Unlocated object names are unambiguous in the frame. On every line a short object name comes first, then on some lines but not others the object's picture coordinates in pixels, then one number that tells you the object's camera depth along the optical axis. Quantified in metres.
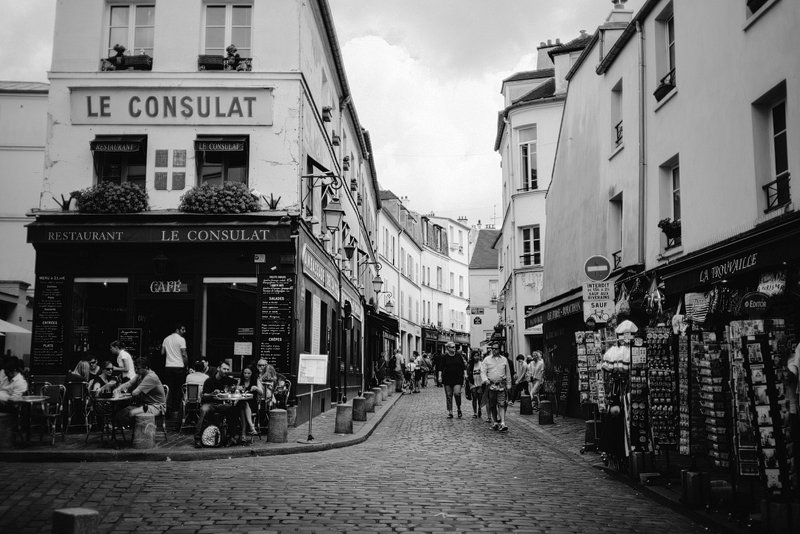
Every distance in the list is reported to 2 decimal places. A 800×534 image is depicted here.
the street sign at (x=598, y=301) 12.20
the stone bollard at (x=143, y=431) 11.62
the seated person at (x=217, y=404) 12.28
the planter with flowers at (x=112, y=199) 15.91
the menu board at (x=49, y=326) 15.79
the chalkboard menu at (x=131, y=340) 15.84
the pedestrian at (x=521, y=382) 23.91
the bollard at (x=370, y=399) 19.67
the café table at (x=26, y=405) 11.87
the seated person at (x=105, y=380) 12.97
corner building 15.85
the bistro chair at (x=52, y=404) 12.29
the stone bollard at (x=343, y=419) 14.47
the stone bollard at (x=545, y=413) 17.48
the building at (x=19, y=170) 28.25
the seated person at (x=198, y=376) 14.03
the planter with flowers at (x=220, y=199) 15.85
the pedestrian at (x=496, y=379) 16.27
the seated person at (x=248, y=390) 12.99
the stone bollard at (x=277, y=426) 12.74
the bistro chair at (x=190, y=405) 13.64
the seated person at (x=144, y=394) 12.19
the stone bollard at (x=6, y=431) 11.55
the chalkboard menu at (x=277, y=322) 15.72
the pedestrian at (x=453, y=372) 19.57
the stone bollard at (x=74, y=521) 4.98
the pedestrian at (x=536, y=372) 21.56
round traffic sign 12.95
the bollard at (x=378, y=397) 23.19
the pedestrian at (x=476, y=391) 19.93
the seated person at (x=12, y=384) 12.08
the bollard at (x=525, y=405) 20.84
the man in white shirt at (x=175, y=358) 15.23
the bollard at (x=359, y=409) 17.25
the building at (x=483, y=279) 67.25
